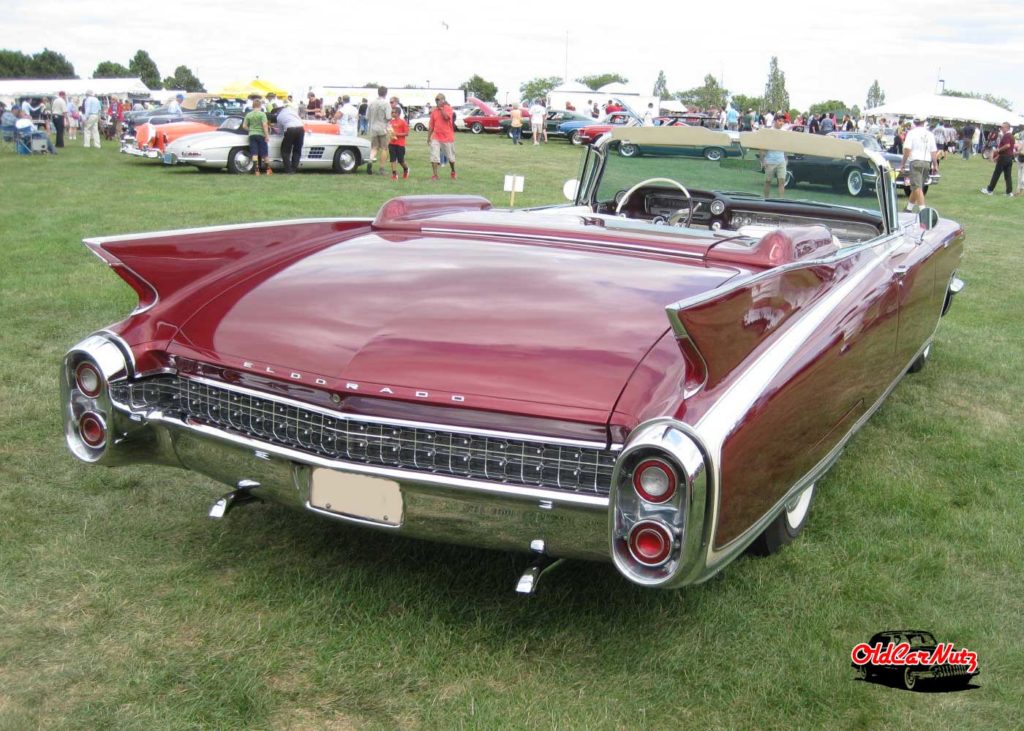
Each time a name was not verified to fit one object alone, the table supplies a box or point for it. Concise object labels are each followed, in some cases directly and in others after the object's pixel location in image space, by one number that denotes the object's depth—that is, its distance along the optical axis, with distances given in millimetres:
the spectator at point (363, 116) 32438
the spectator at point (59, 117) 23603
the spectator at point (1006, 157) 19078
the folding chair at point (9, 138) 22656
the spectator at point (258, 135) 15750
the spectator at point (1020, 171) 19156
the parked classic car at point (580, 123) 29958
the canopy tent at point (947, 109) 42062
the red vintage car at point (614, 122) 26091
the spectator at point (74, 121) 29562
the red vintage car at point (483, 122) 34812
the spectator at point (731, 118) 30250
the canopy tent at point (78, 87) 50719
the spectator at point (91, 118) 22703
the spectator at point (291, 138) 16156
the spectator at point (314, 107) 30531
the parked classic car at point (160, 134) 17359
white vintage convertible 16016
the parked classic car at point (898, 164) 16734
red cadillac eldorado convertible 2391
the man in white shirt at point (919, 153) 15695
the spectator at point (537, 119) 28844
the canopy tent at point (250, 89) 35438
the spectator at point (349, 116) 23152
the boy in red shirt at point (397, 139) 16062
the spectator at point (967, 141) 35469
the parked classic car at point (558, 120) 31281
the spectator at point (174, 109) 25806
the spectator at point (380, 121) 16141
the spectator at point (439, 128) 15656
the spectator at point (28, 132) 21156
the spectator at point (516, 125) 28125
